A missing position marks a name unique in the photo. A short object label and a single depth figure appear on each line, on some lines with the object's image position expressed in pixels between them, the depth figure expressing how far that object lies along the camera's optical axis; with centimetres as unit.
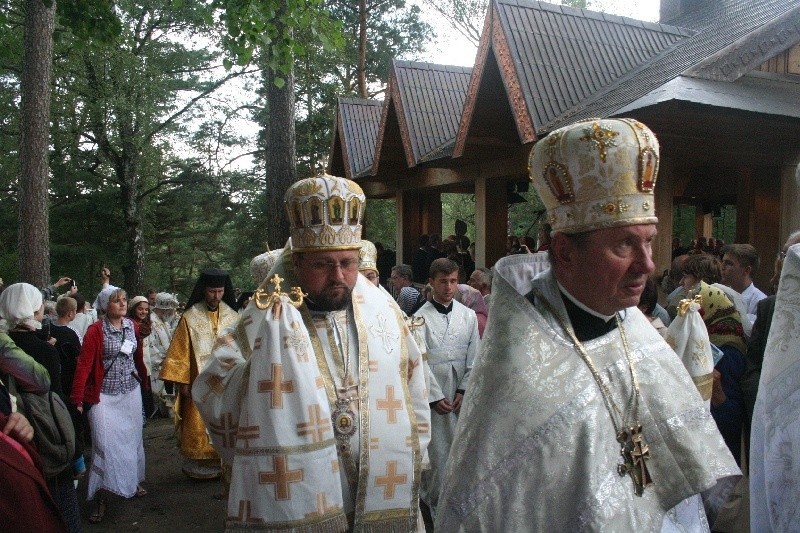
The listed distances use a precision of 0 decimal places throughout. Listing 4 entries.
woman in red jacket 615
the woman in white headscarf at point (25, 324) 438
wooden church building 729
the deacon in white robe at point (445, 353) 573
